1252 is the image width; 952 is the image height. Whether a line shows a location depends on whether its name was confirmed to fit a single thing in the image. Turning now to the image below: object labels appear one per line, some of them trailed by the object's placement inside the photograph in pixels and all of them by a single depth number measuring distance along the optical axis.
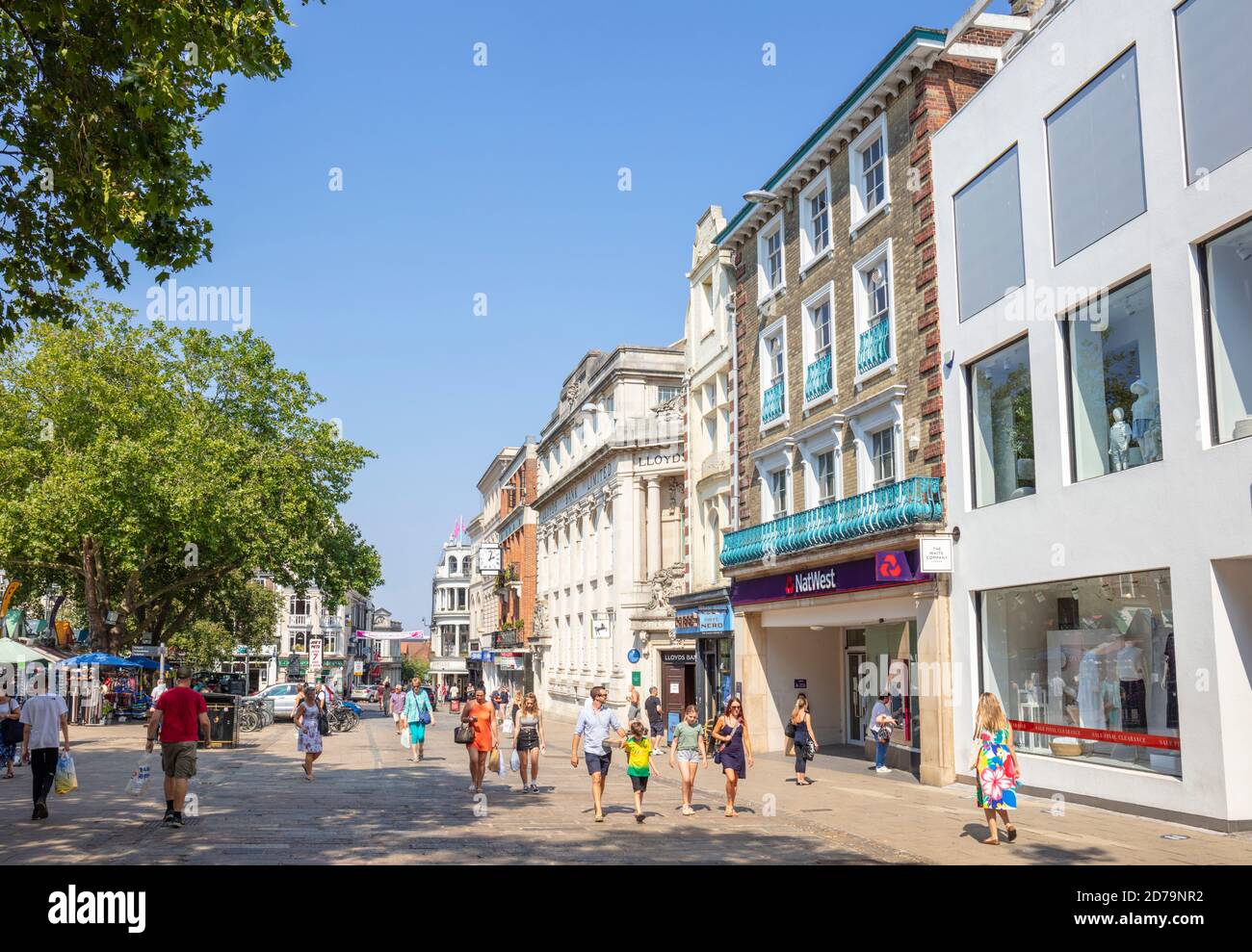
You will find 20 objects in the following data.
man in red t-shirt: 13.70
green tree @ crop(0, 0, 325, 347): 10.45
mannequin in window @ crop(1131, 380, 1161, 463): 14.97
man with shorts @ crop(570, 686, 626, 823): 15.50
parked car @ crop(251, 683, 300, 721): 45.41
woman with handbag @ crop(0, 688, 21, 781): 20.70
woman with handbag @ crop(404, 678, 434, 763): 25.09
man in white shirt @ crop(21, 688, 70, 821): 13.98
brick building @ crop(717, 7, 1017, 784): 20.80
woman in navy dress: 15.95
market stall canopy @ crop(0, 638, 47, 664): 28.19
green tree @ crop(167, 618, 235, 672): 69.94
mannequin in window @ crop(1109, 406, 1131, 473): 15.67
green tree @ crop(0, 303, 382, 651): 38.25
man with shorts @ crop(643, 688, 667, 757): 28.48
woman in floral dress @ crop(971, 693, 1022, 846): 12.84
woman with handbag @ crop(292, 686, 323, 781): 20.38
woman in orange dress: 17.80
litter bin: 29.75
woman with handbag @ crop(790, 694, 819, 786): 20.33
